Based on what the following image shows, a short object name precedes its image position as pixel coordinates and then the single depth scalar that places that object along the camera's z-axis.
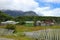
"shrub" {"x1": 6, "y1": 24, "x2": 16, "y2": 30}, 10.36
